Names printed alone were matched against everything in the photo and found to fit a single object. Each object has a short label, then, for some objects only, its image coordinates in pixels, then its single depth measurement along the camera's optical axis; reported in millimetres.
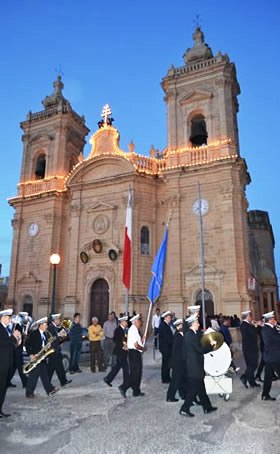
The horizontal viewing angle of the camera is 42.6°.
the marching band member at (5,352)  6832
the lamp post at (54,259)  15159
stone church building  21875
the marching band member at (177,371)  7715
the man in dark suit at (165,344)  10094
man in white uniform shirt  8359
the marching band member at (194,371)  6605
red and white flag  15125
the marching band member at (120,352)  8922
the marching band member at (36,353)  8336
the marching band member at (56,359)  9391
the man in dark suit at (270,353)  7633
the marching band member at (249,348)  9008
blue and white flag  14209
